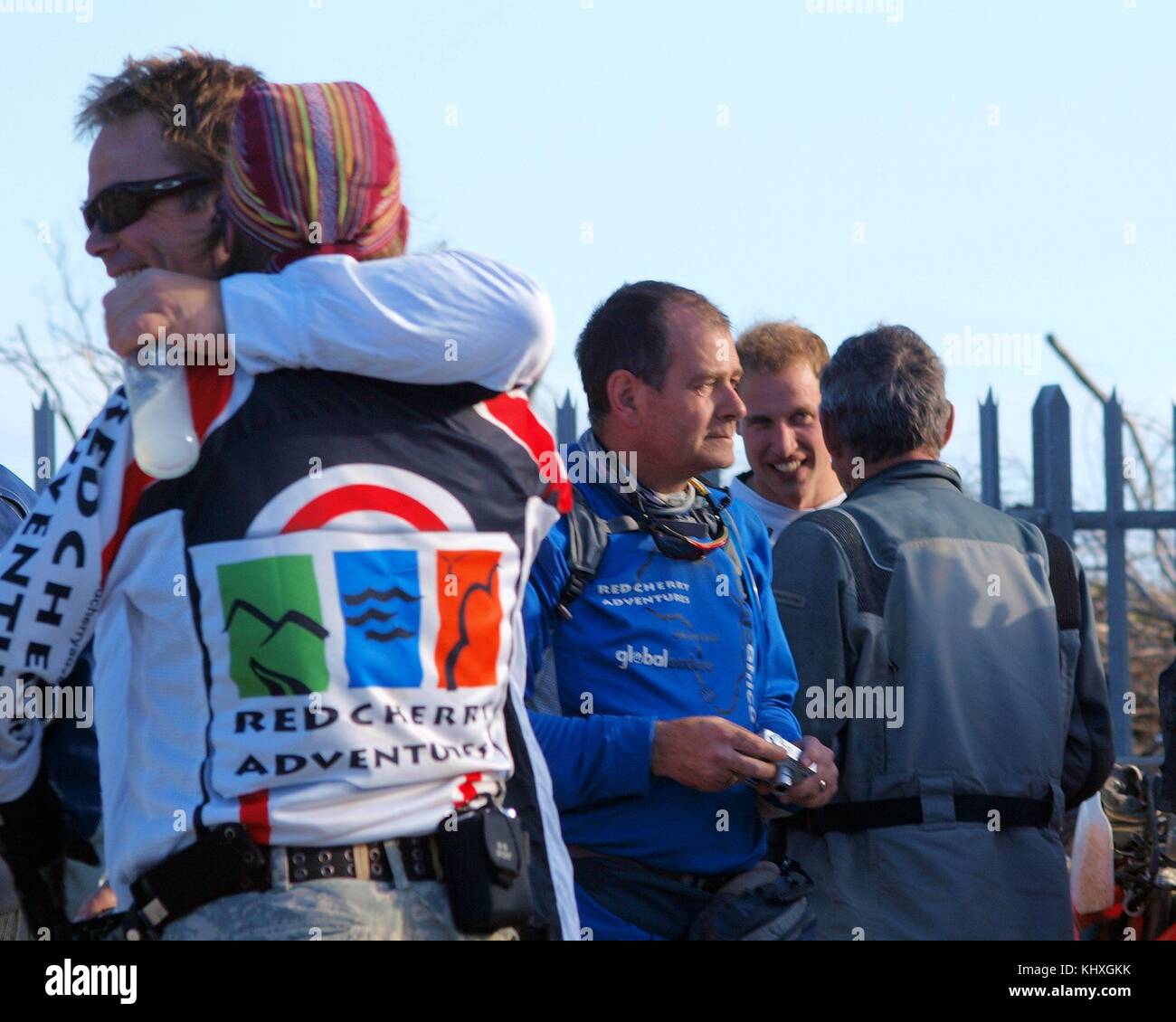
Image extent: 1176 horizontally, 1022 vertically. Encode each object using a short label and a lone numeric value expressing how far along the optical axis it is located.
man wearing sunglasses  1.85
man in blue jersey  2.86
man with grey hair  3.25
